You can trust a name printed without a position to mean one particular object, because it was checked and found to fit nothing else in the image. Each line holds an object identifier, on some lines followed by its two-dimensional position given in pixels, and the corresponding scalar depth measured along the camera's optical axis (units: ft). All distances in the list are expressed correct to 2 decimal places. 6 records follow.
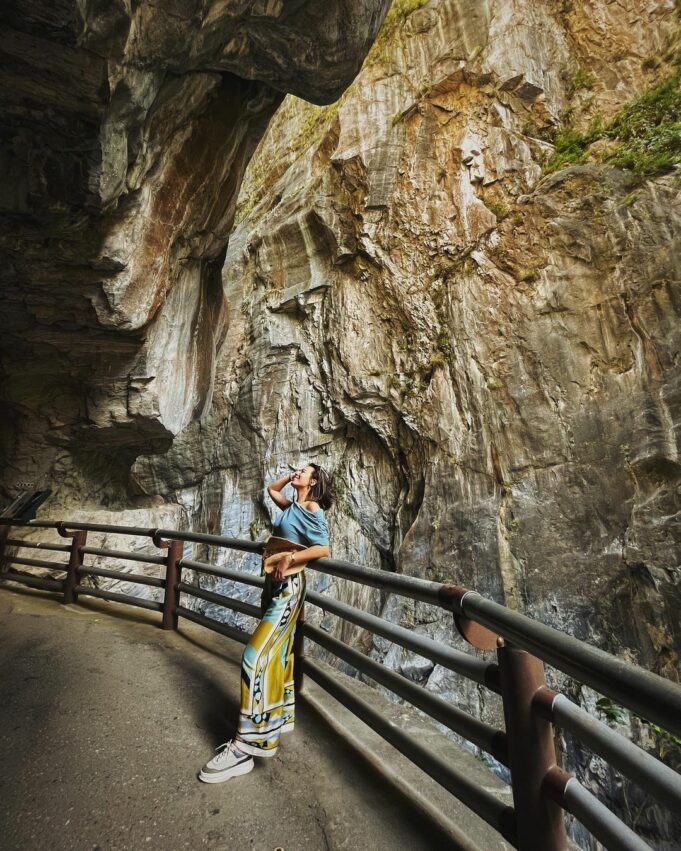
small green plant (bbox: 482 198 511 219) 43.47
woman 7.38
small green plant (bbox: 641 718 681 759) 24.65
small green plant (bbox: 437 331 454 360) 42.49
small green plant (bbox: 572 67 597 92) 45.06
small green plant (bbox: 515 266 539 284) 40.09
